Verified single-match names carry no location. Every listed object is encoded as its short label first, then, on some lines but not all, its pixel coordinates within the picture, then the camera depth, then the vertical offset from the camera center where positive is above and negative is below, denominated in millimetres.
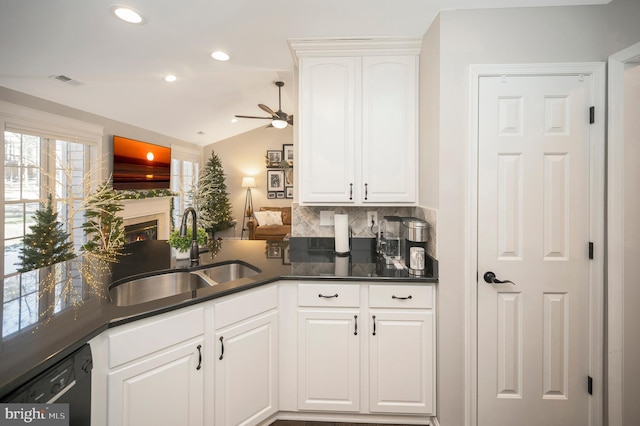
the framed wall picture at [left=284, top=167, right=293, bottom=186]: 8703 +953
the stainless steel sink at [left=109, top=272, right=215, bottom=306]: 1823 -460
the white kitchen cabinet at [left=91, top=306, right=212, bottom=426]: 1269 -685
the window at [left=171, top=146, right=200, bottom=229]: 7113 +795
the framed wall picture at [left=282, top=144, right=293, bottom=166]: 8836 +1623
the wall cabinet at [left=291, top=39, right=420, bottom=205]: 2291 +658
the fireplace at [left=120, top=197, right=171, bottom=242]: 5348 -131
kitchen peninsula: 1394 -510
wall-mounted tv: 5090 +809
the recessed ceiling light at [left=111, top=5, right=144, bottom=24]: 1916 +1192
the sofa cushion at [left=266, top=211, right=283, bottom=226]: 7973 -185
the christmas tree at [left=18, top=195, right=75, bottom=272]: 3172 -345
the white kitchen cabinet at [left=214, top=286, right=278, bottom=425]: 1671 -804
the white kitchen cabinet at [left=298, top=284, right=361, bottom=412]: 1982 -834
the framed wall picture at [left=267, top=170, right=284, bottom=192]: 8750 +848
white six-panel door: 1829 -218
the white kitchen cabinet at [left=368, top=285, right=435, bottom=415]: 1951 -820
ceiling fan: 5000 +1471
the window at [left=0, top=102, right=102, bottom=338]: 3451 +523
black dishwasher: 885 -532
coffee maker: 2050 -218
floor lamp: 8609 +334
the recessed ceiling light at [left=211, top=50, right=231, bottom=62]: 2510 +1234
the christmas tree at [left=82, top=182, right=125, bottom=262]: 3250 -145
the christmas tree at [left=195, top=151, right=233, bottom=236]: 7715 +289
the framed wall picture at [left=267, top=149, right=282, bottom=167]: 8805 +1504
